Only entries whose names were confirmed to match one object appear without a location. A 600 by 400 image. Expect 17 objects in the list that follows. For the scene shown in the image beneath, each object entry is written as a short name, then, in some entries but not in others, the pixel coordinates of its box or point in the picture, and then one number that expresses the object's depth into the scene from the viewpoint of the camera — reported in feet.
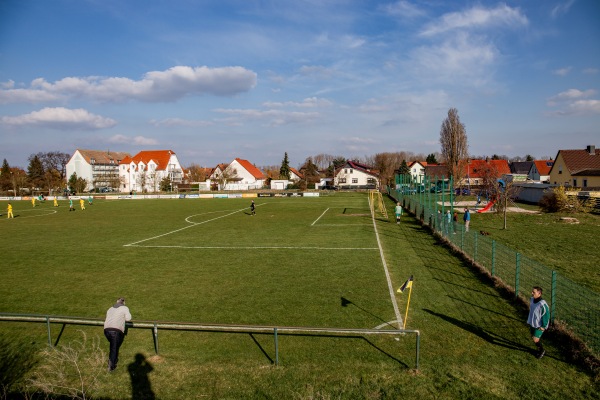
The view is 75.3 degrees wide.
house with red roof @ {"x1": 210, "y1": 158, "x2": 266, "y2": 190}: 346.74
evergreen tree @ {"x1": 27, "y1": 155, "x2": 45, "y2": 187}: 337.52
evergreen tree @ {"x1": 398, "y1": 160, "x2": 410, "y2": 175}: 327.26
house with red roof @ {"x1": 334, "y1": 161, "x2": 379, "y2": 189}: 332.80
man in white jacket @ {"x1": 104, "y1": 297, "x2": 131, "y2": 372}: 27.45
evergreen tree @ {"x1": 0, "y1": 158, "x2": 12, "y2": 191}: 314.14
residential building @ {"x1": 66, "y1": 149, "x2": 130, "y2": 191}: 359.05
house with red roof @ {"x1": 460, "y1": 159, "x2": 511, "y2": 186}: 259.74
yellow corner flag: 32.04
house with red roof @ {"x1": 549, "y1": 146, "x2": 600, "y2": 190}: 171.32
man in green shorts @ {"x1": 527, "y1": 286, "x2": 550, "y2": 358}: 27.73
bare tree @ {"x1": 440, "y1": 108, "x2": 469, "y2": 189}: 230.07
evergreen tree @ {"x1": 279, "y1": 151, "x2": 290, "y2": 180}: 384.06
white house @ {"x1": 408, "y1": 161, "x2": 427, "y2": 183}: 371.15
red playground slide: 115.44
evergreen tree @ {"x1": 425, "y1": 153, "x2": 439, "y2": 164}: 394.93
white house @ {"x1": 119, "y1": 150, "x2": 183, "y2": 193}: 346.68
